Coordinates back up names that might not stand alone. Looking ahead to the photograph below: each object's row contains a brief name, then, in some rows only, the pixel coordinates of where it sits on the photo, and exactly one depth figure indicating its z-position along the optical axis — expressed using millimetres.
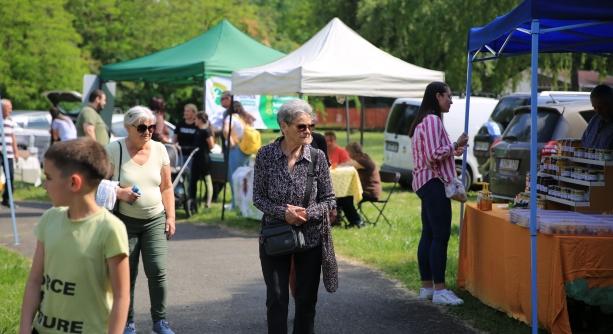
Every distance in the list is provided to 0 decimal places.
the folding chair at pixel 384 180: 13891
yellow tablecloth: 13336
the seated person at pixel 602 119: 7797
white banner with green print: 22172
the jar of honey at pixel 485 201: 8352
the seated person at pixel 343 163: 13523
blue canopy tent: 6148
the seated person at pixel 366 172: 13945
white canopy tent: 13352
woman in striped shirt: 8062
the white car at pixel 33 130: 23797
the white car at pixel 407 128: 18438
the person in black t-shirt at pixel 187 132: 15766
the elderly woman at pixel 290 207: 5844
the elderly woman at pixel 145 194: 6543
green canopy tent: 16906
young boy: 3779
